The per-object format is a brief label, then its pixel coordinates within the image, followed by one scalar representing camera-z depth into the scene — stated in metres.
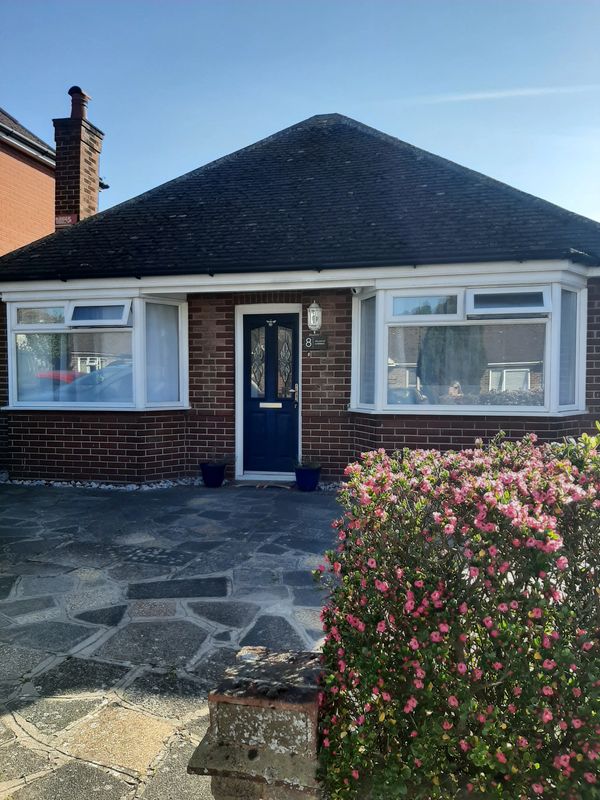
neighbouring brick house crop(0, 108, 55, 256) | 12.50
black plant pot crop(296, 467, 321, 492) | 7.59
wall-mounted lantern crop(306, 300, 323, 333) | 7.72
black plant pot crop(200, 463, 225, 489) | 7.90
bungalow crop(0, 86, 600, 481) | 6.94
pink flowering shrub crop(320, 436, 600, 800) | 1.54
